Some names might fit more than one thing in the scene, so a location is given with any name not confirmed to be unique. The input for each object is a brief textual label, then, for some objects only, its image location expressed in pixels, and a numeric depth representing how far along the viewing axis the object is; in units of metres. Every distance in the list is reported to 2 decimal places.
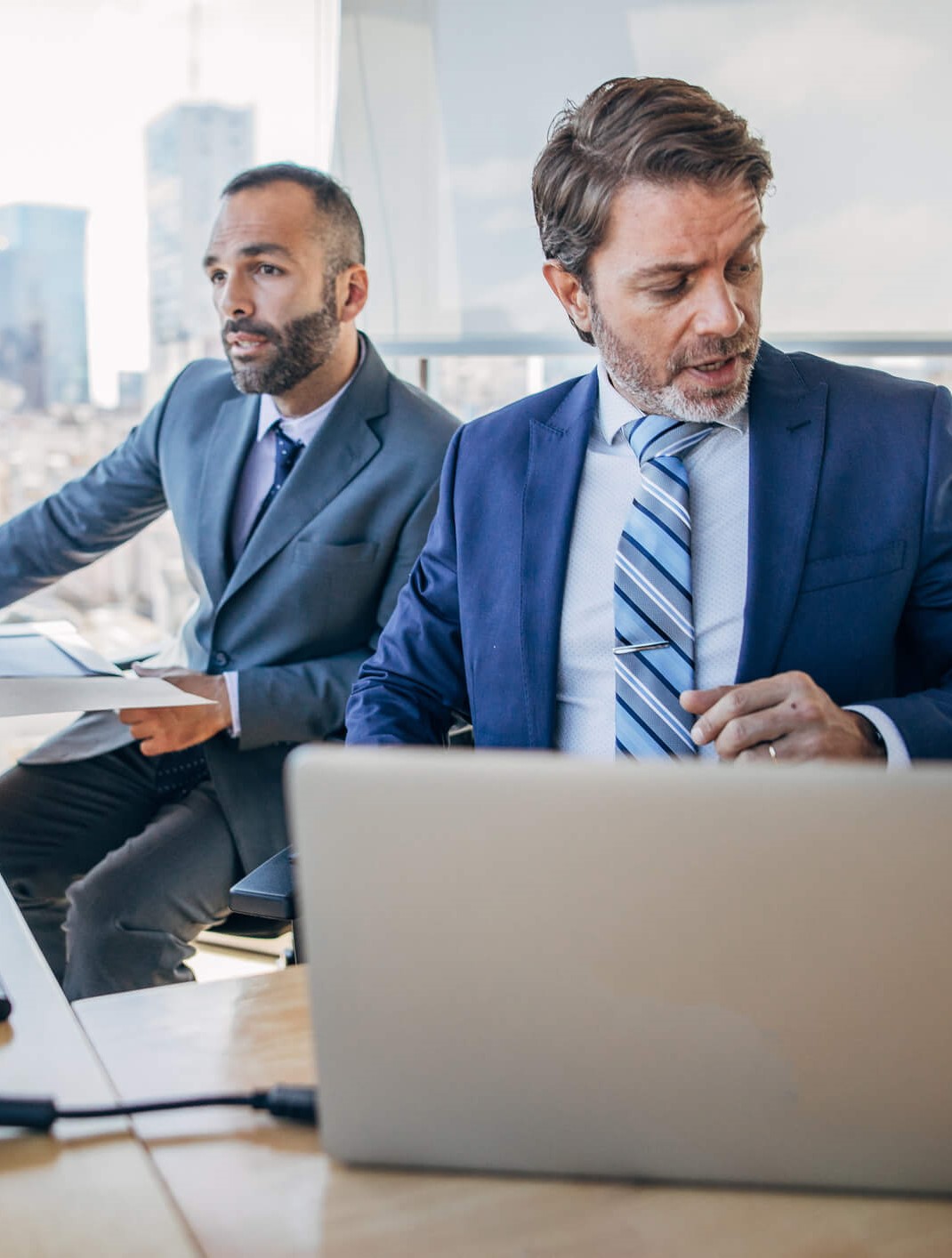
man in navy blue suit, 1.45
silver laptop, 0.58
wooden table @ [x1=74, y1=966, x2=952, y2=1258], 0.65
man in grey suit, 1.91
